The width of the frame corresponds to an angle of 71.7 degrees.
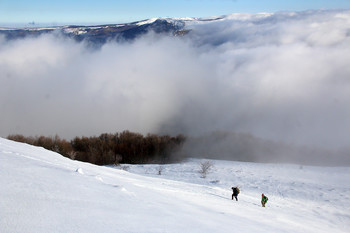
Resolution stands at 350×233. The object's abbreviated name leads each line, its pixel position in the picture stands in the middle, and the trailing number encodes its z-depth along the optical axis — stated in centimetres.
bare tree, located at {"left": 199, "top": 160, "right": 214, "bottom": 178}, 4069
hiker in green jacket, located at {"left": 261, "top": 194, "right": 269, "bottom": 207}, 1795
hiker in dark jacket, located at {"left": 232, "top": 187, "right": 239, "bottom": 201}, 1766
